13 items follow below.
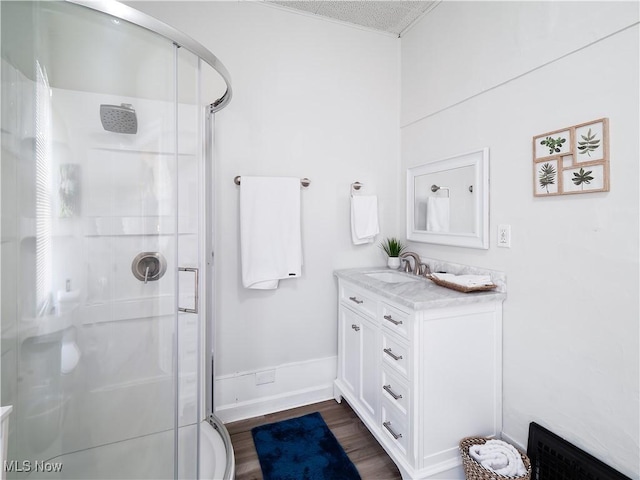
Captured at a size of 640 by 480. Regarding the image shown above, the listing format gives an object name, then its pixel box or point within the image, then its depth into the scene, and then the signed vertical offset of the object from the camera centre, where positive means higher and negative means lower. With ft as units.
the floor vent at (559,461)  3.75 -2.97
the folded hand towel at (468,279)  4.96 -0.75
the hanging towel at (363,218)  7.02 +0.39
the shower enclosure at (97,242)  2.96 -0.07
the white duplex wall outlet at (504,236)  4.94 -0.02
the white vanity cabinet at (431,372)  4.46 -2.14
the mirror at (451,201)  5.37 +0.67
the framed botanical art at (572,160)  3.76 +0.99
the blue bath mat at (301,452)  4.91 -3.80
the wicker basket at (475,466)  4.01 -3.17
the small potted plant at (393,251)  7.23 -0.39
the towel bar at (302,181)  6.16 +1.15
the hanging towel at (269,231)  6.13 +0.09
